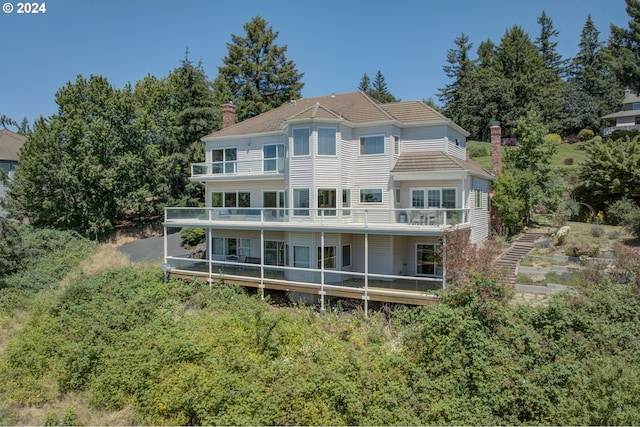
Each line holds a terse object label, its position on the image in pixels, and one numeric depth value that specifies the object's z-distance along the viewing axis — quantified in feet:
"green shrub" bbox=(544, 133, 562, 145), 157.25
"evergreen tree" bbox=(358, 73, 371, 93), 282.15
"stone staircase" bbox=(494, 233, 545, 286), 65.92
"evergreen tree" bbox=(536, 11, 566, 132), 171.63
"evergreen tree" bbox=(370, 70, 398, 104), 250.21
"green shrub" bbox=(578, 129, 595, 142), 163.02
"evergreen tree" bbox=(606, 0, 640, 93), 117.50
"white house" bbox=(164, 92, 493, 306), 63.87
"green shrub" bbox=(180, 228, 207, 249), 98.46
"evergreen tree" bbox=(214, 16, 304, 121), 155.84
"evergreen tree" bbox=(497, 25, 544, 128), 169.07
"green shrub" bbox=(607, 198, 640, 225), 86.07
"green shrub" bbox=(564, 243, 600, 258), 67.87
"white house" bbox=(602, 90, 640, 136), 158.61
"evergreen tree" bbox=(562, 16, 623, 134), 173.47
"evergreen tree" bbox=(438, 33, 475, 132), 199.74
